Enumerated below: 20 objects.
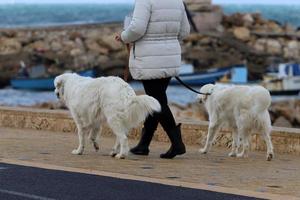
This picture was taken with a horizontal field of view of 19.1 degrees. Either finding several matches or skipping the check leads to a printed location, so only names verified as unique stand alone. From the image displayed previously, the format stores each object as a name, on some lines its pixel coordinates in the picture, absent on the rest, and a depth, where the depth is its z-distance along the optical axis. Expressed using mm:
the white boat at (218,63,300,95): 53469
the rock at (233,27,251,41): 80488
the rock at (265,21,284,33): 85056
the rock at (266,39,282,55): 78812
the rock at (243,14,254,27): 86062
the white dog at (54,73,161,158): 10102
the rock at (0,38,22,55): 72875
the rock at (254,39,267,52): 79312
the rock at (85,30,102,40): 79250
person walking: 10148
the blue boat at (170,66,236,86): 61750
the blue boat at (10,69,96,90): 61469
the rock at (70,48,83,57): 72688
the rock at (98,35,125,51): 70162
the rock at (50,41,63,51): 74875
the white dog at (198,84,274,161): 10641
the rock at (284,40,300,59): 77938
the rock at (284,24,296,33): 86550
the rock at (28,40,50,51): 73625
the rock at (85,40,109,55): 72688
